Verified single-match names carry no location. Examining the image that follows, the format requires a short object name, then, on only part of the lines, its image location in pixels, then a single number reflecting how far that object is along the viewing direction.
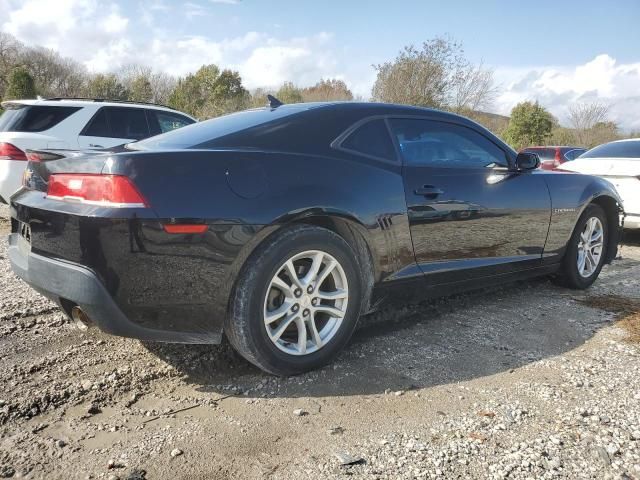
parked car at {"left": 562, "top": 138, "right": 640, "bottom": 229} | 6.35
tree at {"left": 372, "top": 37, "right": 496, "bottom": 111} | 20.23
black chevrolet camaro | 2.23
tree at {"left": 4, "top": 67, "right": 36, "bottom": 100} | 28.66
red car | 14.03
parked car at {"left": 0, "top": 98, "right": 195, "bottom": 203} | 6.33
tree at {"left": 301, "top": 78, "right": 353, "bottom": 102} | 34.00
